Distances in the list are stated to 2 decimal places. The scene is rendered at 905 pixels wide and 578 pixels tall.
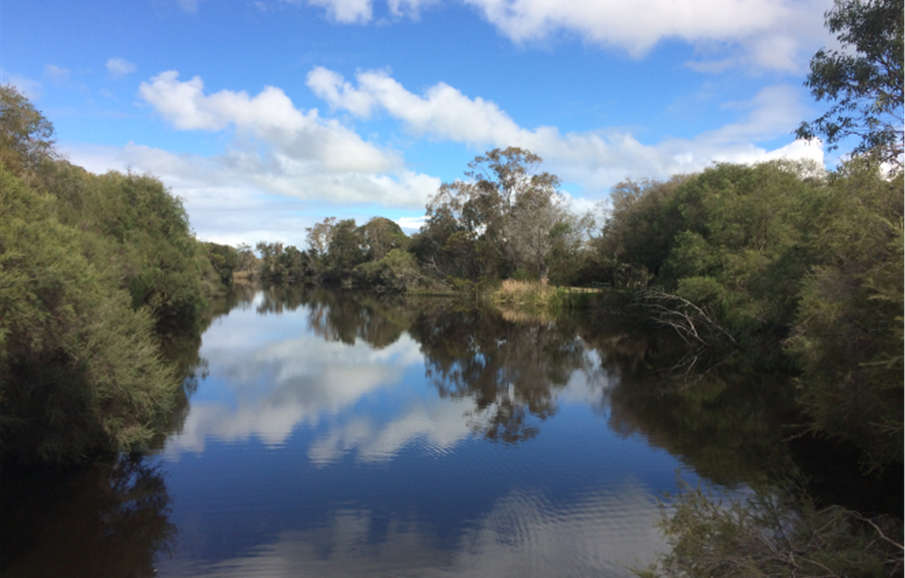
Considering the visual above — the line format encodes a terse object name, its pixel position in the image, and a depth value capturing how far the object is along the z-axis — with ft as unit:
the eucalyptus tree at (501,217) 133.28
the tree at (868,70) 30.81
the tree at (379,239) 230.68
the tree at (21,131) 45.80
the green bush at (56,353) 24.71
